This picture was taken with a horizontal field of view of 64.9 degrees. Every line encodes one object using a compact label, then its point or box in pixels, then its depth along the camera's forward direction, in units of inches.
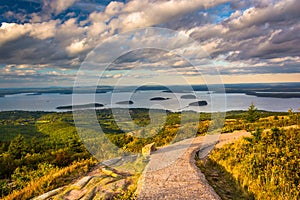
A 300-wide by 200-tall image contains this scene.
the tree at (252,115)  803.9
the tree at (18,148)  559.7
